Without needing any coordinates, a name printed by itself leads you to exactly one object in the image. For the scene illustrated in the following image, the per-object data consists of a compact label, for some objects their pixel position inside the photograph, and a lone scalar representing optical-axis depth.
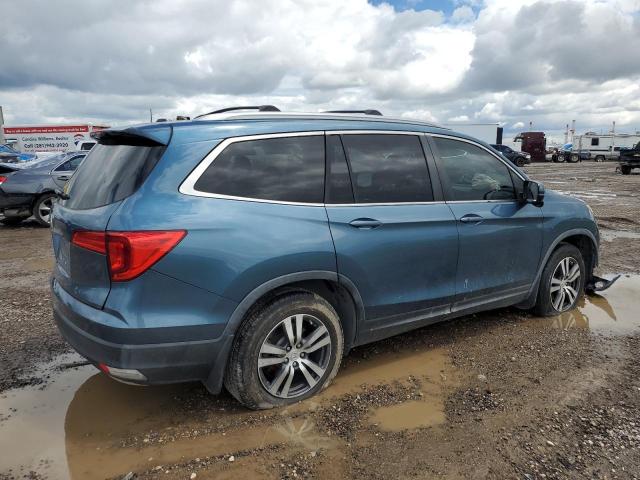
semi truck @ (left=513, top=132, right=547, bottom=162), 44.84
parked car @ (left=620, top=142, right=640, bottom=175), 26.73
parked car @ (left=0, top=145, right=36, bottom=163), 23.21
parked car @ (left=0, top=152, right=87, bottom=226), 10.34
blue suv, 2.68
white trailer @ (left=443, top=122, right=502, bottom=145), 39.59
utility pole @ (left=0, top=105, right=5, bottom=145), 36.69
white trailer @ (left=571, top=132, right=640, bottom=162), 47.50
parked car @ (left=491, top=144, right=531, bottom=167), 34.33
